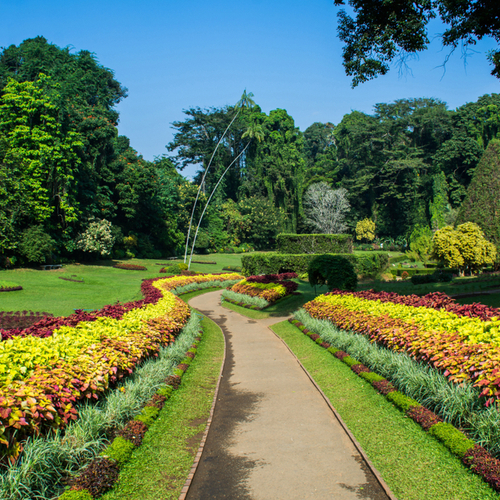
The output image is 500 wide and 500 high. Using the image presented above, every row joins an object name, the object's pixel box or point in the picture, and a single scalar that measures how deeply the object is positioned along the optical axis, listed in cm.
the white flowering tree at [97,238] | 3616
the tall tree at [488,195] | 2969
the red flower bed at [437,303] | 746
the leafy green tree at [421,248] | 4662
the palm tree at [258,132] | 6042
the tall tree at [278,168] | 6381
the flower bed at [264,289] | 1928
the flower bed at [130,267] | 3647
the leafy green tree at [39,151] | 3117
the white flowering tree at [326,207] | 6475
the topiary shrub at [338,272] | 1630
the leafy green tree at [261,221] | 6081
